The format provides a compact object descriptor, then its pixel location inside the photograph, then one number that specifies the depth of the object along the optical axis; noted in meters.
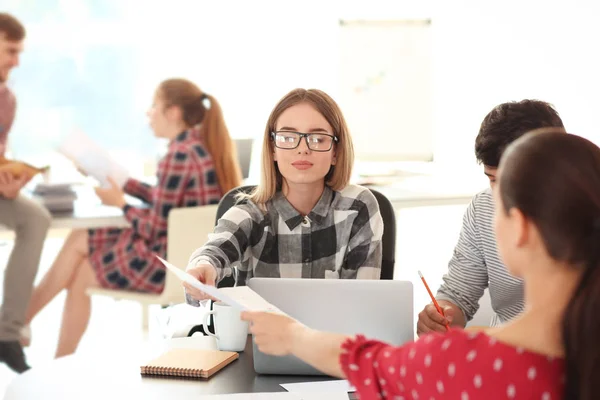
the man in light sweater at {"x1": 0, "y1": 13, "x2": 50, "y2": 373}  3.64
